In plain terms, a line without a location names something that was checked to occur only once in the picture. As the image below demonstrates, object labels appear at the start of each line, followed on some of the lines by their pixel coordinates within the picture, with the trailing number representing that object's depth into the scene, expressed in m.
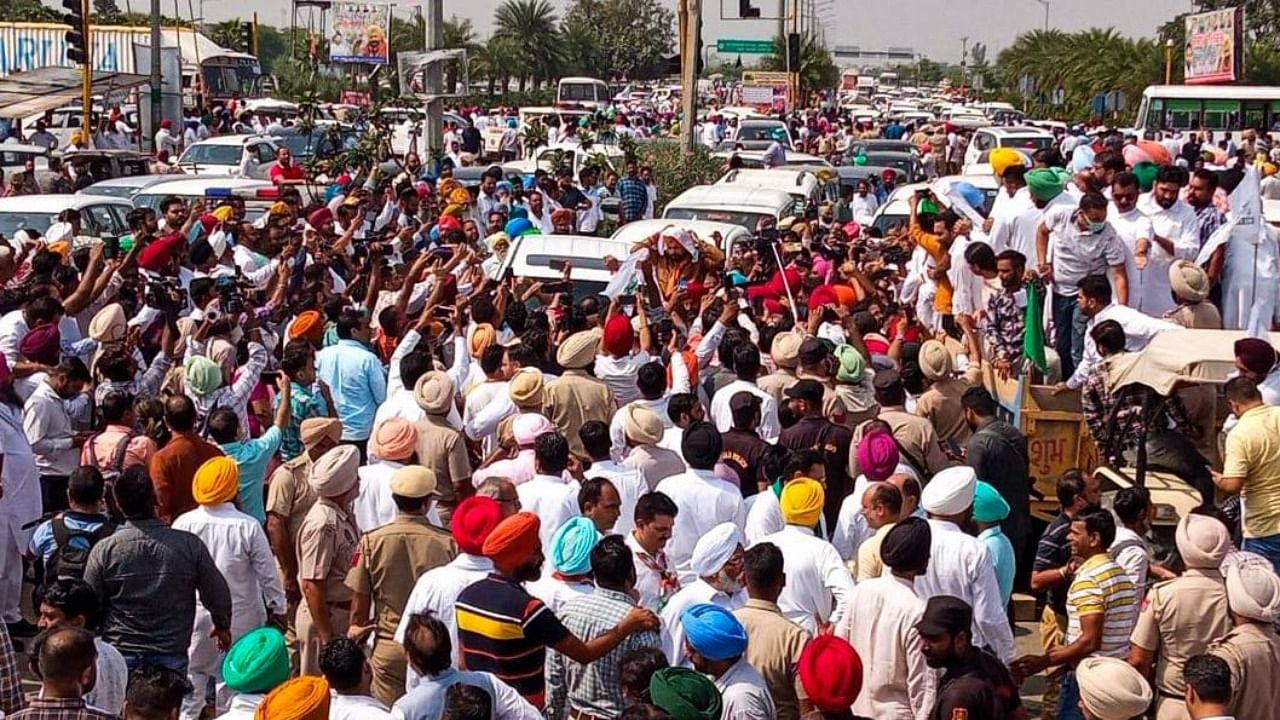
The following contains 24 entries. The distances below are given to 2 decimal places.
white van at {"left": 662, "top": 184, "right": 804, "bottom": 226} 18.45
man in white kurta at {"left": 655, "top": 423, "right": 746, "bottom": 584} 7.32
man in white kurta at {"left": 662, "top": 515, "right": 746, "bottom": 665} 6.09
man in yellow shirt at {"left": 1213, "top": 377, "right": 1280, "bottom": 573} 7.71
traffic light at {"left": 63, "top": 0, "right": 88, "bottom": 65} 27.22
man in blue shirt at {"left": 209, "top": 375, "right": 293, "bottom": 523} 8.08
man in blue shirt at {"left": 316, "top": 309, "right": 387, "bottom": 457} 9.88
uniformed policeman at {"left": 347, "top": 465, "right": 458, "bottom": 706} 6.73
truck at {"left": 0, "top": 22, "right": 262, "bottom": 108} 55.41
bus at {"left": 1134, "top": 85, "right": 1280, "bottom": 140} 39.28
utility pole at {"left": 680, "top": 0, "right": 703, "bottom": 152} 28.95
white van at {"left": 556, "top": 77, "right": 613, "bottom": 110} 59.72
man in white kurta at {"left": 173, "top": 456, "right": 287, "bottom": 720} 7.06
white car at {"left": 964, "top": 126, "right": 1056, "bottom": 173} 32.50
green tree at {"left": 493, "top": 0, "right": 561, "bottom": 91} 83.81
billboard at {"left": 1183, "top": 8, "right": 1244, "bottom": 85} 52.59
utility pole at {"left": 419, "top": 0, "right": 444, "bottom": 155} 26.91
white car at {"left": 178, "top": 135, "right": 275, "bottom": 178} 27.59
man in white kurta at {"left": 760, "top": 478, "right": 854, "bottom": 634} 6.64
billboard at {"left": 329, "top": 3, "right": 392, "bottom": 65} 70.31
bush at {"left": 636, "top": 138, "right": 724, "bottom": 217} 26.70
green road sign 48.00
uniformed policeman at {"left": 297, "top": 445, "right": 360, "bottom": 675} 7.04
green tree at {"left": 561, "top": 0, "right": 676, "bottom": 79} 92.25
